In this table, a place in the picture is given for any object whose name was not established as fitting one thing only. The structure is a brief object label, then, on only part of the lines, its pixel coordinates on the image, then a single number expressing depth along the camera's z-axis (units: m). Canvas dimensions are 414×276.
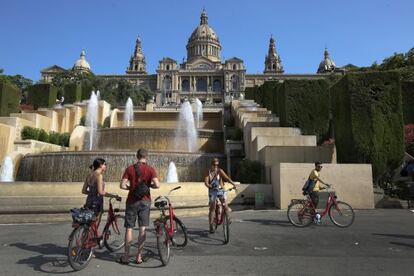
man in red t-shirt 5.86
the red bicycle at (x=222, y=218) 7.41
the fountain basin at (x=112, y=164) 17.11
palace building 123.50
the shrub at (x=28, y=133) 23.28
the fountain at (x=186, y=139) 22.95
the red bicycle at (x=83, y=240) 5.61
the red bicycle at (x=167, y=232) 5.91
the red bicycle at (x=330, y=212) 9.62
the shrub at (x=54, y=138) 25.19
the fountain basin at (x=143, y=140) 22.69
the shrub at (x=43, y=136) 24.32
